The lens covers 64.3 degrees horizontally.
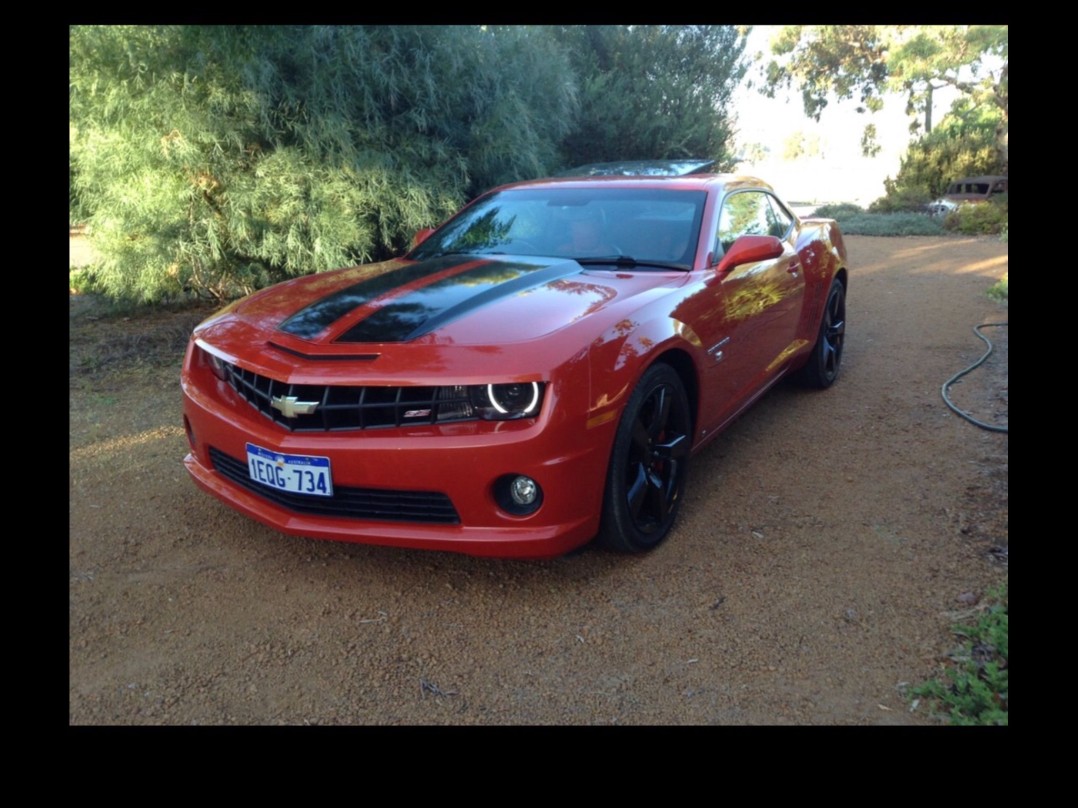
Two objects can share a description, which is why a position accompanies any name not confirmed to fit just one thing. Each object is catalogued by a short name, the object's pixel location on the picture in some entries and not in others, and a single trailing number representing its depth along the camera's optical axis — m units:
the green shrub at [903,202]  18.12
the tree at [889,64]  19.52
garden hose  4.58
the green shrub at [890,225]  14.80
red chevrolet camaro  2.79
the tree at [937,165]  18.39
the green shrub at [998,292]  8.33
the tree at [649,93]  12.84
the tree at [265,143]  6.65
